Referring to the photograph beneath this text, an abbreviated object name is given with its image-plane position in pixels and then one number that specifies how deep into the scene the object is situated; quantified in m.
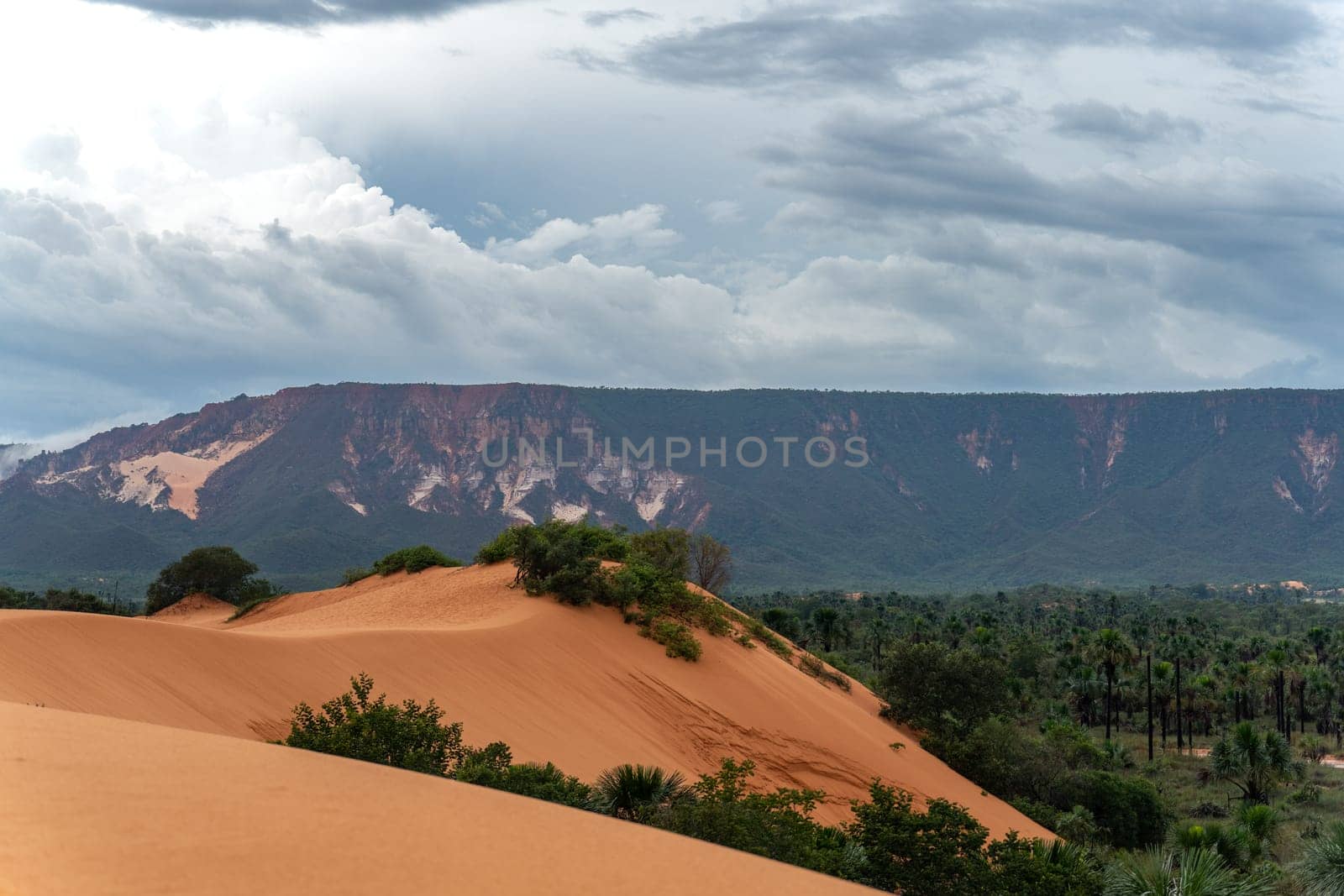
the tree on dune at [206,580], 71.81
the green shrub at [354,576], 53.28
